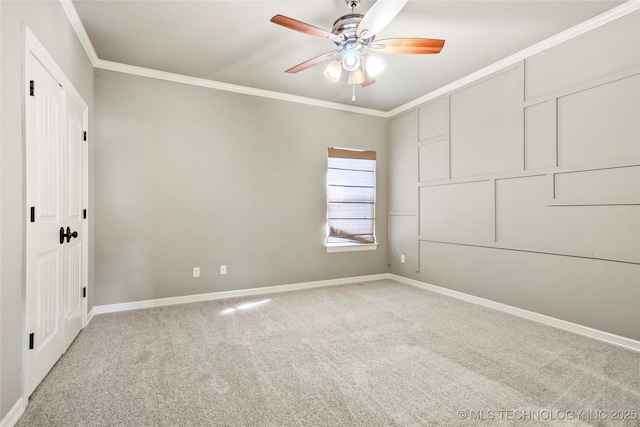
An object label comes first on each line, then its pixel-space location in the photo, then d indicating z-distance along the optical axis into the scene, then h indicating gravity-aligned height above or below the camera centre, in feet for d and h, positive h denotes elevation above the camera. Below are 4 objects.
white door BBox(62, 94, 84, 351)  8.02 -0.25
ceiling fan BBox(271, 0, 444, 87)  6.45 +4.22
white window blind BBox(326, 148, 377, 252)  15.47 +0.67
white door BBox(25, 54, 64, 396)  5.98 -0.21
